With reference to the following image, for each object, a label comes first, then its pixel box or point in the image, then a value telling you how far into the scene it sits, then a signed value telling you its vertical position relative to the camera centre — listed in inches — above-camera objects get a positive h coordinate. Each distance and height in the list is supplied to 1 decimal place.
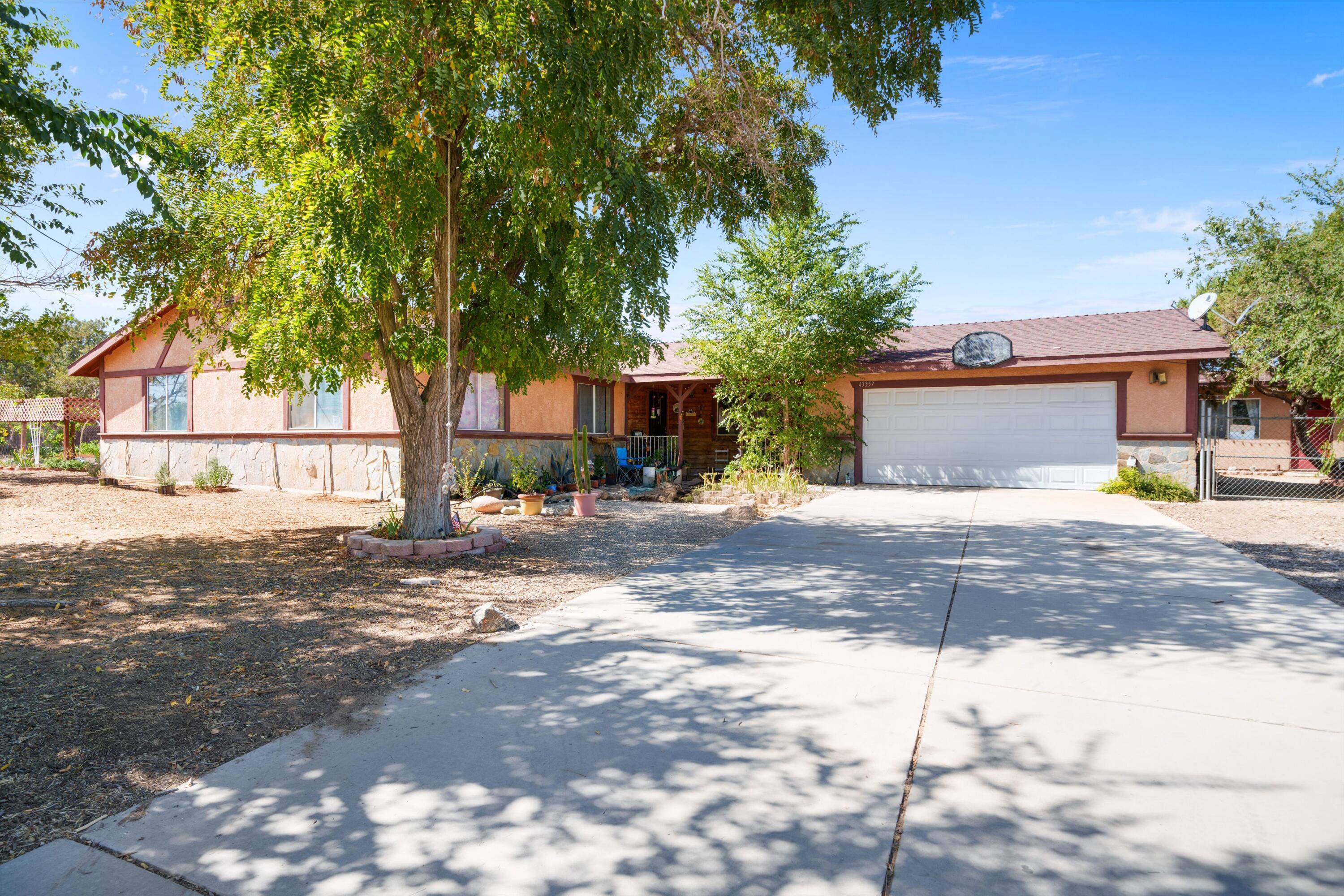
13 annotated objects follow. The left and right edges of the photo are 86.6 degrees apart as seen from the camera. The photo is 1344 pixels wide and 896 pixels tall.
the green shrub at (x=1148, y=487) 490.3 -36.6
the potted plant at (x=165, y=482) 495.8 -31.1
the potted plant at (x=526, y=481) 413.4 -30.7
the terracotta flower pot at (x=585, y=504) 408.5 -38.2
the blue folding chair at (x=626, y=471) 620.7 -30.1
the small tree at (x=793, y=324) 543.5 +87.3
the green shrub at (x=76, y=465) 673.6 -25.3
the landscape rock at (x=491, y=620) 181.3 -46.9
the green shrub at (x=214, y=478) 528.1 -29.4
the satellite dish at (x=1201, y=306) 570.3 +103.4
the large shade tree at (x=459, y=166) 203.6 +89.9
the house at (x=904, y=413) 506.3 +18.4
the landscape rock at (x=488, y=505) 419.4 -40.2
